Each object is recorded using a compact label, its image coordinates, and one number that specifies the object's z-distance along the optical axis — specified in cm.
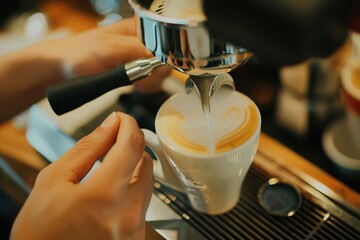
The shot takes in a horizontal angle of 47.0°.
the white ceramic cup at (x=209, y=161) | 45
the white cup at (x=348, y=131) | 67
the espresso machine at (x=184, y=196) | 38
